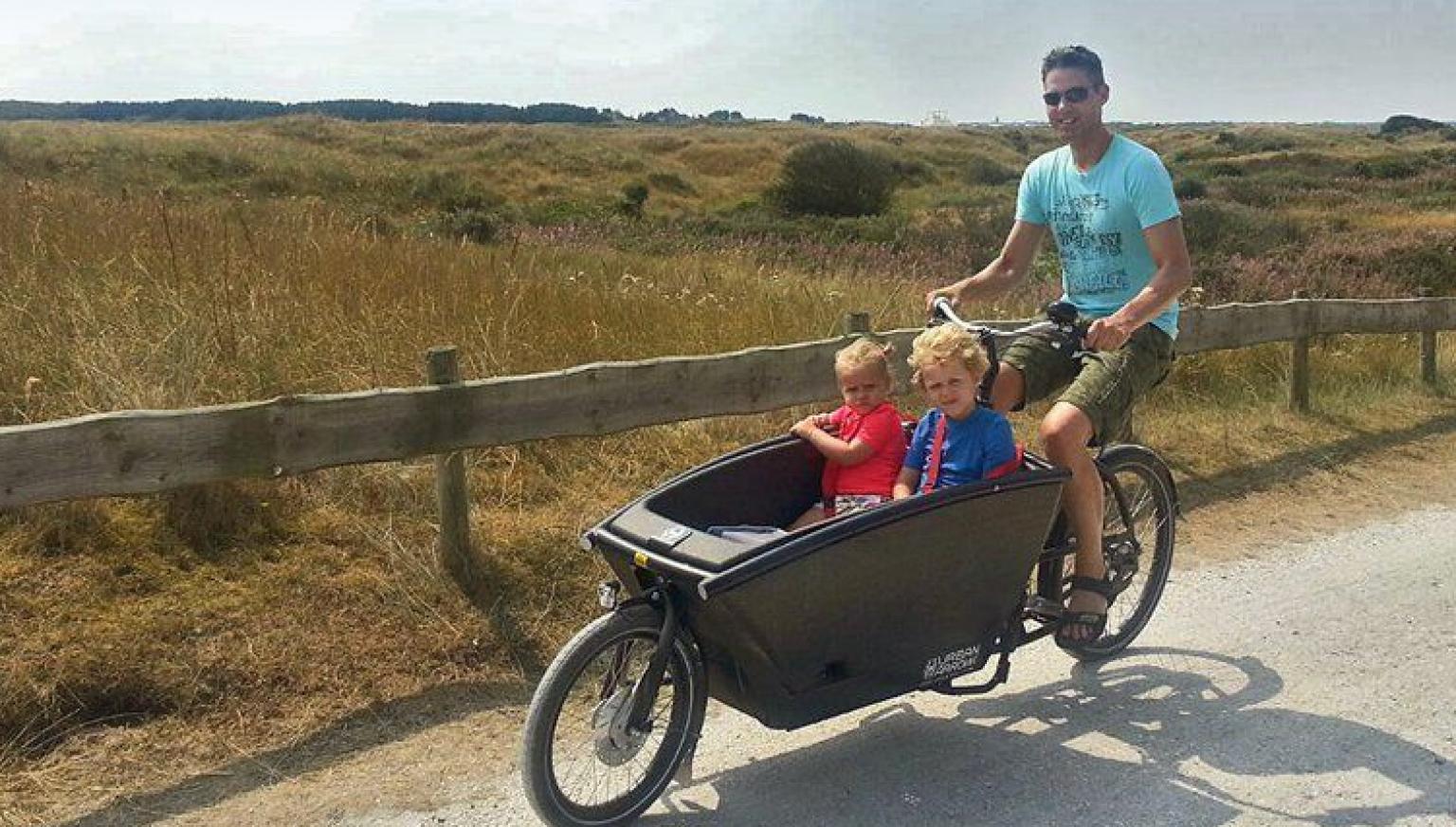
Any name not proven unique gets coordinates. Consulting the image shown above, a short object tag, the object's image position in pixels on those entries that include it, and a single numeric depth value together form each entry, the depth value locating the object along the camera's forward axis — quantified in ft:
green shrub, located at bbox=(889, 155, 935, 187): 190.38
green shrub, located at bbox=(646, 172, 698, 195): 163.53
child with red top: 13.53
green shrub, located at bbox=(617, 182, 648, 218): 131.44
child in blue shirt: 13.14
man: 14.42
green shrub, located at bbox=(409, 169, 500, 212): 107.96
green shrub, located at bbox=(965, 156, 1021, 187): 200.23
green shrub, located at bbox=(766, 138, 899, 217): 146.51
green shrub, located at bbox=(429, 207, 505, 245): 57.00
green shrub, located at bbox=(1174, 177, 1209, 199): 148.05
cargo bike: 11.12
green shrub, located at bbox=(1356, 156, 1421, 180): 185.37
